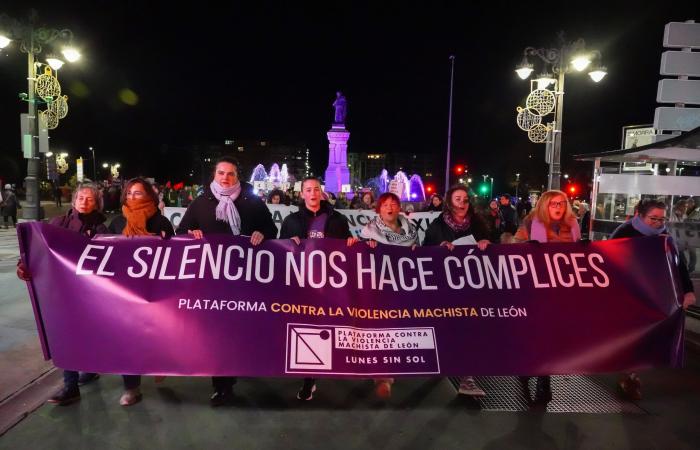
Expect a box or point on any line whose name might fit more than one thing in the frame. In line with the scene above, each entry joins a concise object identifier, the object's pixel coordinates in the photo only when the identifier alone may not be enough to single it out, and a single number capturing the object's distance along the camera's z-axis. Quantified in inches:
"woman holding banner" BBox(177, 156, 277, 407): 176.7
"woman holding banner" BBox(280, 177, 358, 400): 182.7
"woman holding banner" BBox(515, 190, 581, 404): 183.6
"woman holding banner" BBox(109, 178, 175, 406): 167.5
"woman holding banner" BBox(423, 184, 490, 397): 183.9
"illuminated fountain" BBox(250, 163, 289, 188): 2187.7
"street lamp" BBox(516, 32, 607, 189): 443.8
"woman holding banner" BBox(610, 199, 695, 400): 169.2
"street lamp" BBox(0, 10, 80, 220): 459.5
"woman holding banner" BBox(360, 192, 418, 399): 178.5
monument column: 1777.8
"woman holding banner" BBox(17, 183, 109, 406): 167.8
